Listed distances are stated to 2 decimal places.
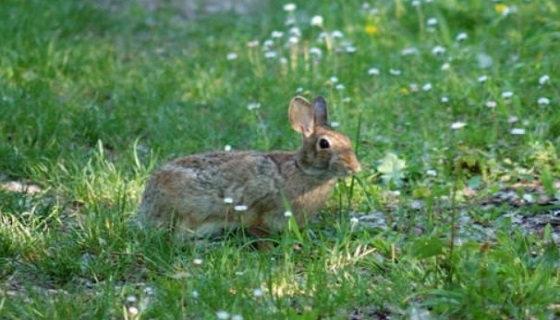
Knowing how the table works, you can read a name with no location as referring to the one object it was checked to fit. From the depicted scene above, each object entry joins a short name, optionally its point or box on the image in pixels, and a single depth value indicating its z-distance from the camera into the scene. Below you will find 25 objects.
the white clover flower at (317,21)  18.31
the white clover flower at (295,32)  18.44
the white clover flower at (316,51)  17.58
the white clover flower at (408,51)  17.84
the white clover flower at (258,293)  10.20
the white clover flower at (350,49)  17.71
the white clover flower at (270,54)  17.89
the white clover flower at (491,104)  15.29
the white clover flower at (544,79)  15.83
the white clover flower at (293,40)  17.67
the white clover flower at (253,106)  15.74
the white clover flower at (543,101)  15.20
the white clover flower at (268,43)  18.39
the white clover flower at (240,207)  12.18
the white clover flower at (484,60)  17.22
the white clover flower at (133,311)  9.92
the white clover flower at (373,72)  17.00
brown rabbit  12.29
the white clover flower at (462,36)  17.69
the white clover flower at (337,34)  18.23
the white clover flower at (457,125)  14.50
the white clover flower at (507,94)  15.50
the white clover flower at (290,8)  18.62
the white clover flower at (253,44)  18.33
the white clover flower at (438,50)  17.31
